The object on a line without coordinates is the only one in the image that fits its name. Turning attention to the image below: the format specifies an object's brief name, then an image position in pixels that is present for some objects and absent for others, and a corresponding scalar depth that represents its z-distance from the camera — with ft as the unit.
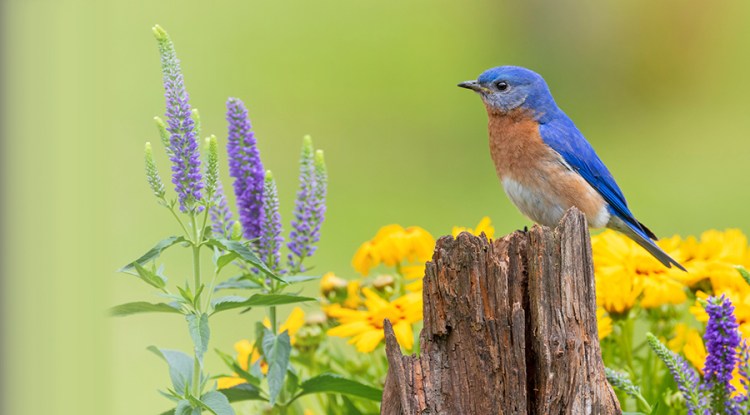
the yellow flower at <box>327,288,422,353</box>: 21.94
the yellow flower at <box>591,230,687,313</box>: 22.56
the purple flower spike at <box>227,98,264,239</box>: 21.83
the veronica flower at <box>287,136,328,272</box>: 22.21
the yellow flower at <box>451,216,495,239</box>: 23.06
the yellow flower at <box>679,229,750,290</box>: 22.74
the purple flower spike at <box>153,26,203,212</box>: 19.56
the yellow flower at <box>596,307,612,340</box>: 22.27
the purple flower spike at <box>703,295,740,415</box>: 16.66
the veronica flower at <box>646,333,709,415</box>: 17.24
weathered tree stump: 18.42
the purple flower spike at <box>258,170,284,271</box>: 21.52
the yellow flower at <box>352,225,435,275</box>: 24.72
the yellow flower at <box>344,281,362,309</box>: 24.82
